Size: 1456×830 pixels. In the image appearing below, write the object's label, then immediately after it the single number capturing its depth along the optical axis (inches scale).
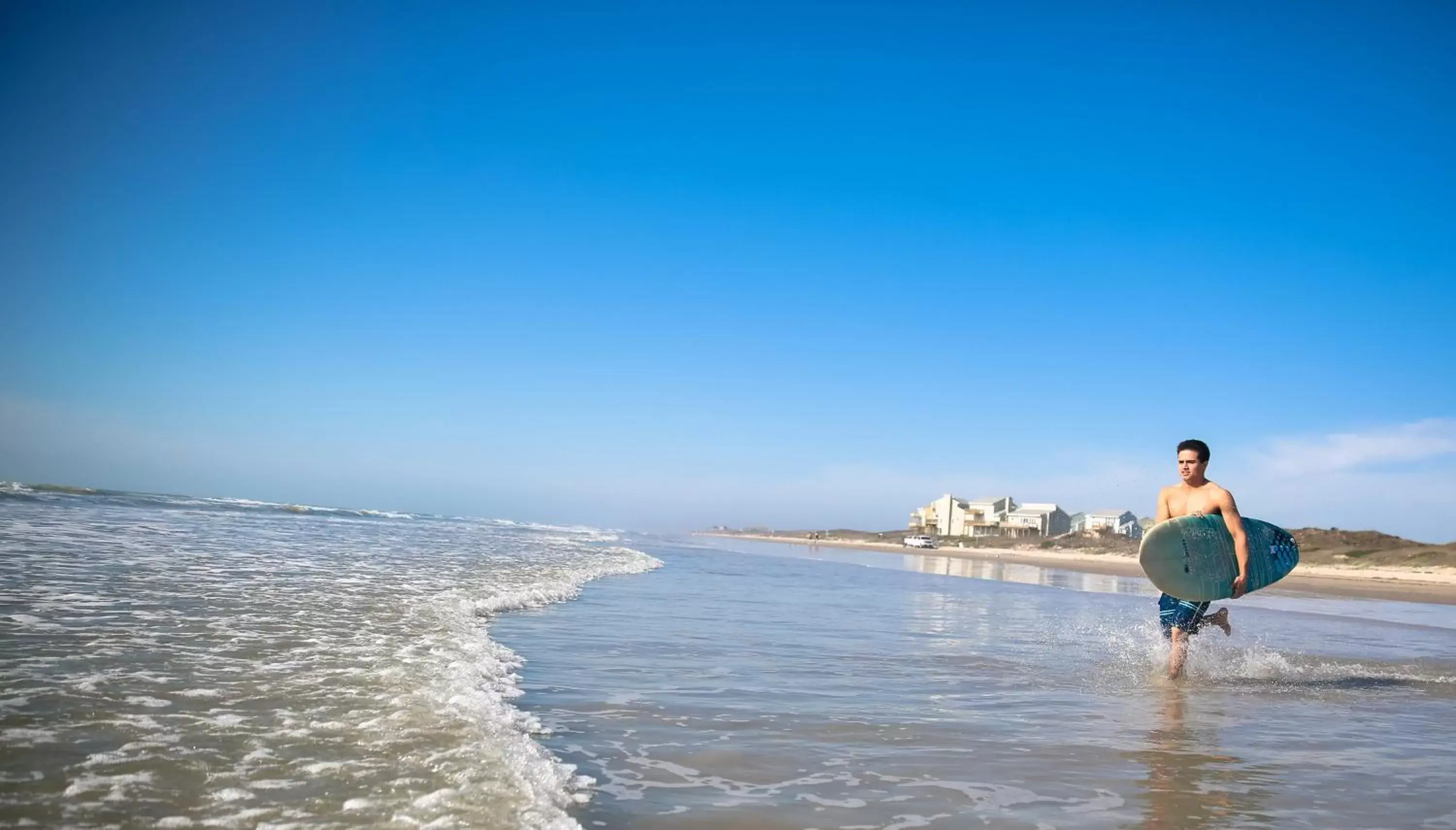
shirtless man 281.4
